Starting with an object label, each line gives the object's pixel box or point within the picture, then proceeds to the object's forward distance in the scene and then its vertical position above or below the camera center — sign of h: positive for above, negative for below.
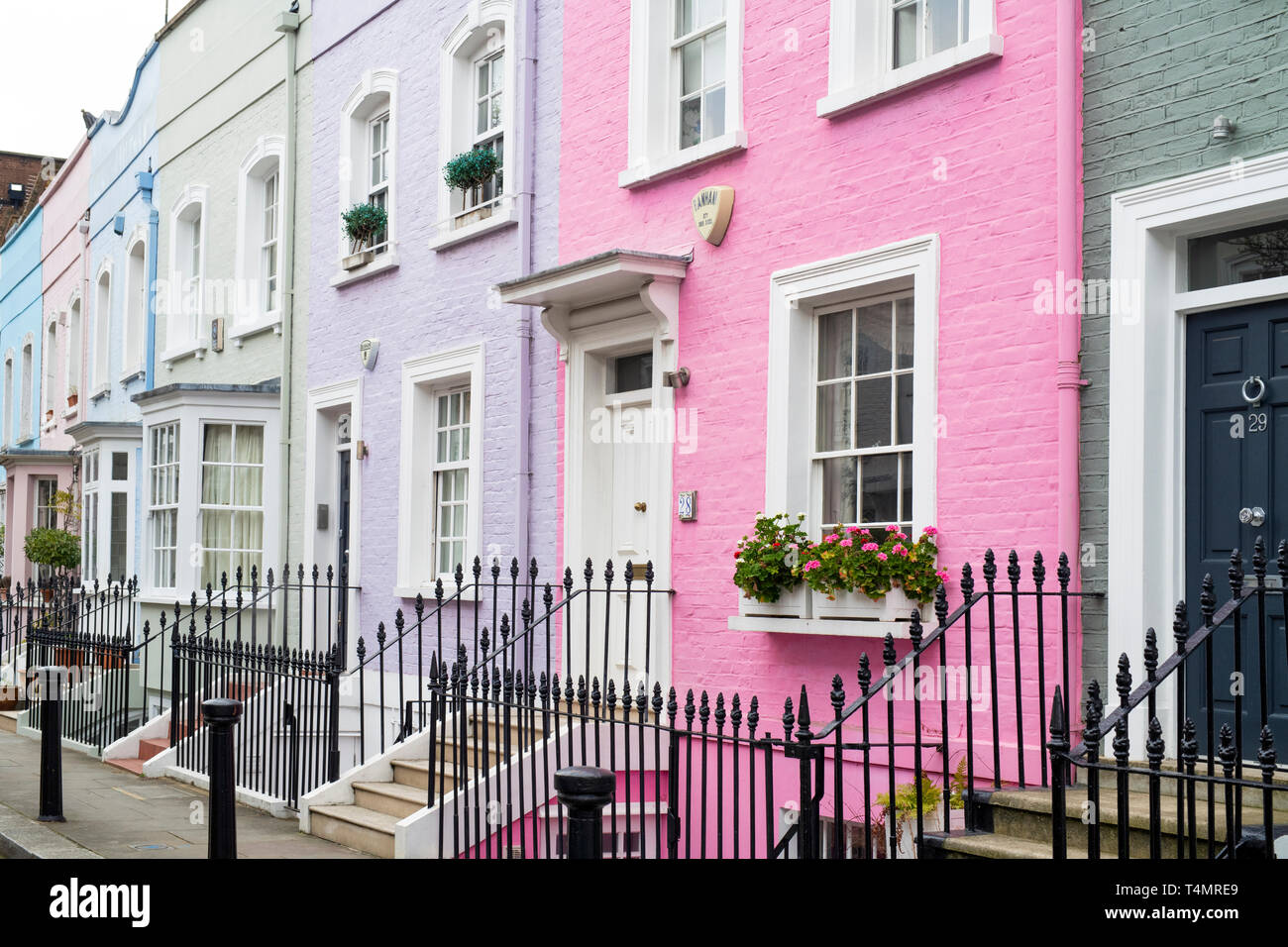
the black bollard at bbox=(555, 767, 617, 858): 5.22 -1.00
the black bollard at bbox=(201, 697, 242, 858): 7.53 -1.47
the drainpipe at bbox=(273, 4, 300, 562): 15.46 +2.22
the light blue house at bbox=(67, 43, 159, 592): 19.30 +2.61
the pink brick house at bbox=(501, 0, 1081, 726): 7.76 +1.39
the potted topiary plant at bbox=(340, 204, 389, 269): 13.85 +2.69
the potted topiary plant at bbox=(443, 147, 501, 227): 12.14 +2.83
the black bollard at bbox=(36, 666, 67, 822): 9.95 -1.63
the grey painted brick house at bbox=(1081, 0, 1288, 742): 6.77 +1.05
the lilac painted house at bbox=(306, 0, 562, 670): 11.70 +1.90
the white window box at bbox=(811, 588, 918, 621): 8.17 -0.48
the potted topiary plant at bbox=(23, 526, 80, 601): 21.33 -0.48
